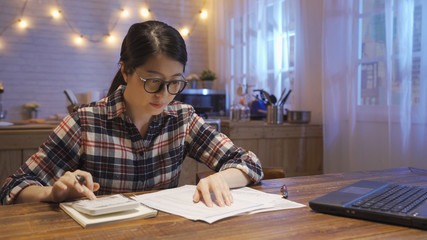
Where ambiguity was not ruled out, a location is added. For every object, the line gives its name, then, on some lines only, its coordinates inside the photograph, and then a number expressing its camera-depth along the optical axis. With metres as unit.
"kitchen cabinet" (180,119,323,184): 3.08
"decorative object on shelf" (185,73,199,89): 5.44
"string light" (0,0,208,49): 4.90
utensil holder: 3.30
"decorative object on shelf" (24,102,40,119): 4.81
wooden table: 0.77
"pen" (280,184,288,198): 1.12
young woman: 1.24
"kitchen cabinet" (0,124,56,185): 2.42
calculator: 0.86
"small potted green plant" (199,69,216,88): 5.34
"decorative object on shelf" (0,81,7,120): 4.40
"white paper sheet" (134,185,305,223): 0.92
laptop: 0.85
